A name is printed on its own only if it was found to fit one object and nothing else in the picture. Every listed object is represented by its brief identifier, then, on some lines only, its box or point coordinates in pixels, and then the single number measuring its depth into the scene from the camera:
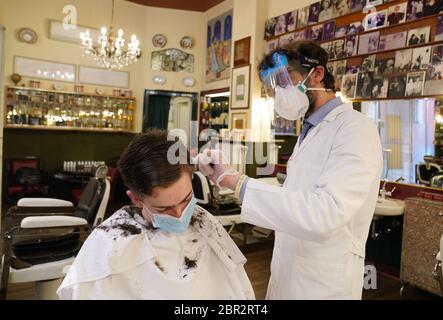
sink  2.84
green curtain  6.68
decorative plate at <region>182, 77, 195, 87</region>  6.76
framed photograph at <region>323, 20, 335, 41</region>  3.84
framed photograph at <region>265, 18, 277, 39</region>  4.57
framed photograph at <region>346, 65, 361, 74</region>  3.60
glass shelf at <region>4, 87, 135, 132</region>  5.57
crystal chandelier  4.83
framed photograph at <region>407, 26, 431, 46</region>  3.07
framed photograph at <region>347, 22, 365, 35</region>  3.56
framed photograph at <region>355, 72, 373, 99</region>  3.50
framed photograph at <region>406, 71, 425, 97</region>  3.10
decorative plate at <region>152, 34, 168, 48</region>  6.61
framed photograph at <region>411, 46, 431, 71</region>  3.06
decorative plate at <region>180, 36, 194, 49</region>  6.72
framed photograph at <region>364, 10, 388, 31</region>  3.38
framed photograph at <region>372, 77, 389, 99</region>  3.37
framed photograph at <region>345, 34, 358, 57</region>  3.62
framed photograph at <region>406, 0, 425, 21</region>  3.08
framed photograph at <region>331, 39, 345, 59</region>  3.74
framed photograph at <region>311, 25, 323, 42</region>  3.98
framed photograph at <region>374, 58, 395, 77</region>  3.34
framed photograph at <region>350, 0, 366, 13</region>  3.52
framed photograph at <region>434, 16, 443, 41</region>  2.95
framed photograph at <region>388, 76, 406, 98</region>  3.24
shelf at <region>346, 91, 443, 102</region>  3.00
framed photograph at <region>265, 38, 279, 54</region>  4.55
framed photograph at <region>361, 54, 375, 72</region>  3.48
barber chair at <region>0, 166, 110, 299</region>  1.98
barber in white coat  0.91
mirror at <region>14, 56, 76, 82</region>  5.60
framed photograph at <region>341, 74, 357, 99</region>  3.62
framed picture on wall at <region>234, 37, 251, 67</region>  4.77
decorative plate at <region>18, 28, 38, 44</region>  5.57
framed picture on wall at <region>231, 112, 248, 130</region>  4.80
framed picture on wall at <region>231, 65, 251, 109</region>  4.76
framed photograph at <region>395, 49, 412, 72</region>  3.20
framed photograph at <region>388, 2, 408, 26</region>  3.21
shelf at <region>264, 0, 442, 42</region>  3.19
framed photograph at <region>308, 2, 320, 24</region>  4.01
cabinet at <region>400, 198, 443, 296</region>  2.69
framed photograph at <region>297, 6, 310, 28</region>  4.14
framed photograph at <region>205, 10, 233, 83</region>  6.02
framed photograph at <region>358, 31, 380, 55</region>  3.44
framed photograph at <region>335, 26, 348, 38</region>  3.70
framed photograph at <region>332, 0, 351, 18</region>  3.66
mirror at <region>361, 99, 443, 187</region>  3.04
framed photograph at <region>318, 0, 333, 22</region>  3.86
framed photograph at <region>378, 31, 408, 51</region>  3.24
